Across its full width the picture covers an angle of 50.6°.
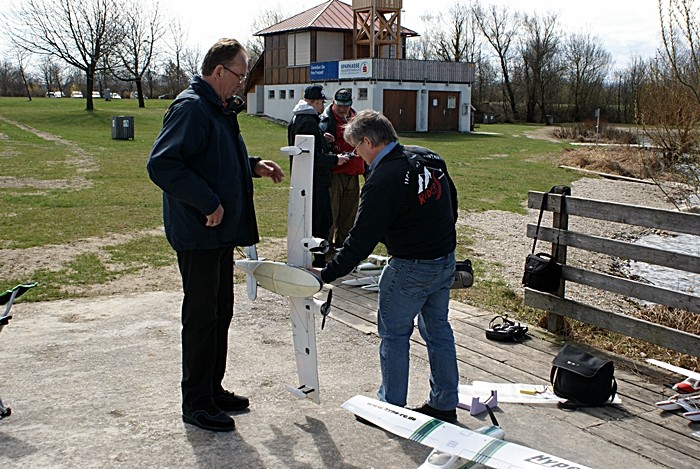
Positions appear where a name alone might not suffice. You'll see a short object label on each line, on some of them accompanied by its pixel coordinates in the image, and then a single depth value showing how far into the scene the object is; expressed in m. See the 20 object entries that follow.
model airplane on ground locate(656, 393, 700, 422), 4.72
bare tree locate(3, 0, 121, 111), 49.00
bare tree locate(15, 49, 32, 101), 78.69
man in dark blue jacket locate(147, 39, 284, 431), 4.09
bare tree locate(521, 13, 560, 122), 68.25
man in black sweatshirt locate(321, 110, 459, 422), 4.20
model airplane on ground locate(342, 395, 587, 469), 3.16
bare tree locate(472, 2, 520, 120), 70.69
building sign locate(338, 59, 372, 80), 41.41
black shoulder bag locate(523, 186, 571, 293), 6.41
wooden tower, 43.53
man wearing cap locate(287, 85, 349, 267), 7.90
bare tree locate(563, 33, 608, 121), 66.94
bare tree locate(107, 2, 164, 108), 52.12
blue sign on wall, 43.59
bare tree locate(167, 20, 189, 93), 74.00
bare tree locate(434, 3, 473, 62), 72.06
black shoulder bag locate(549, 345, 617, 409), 4.88
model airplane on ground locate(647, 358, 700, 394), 5.05
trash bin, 32.50
